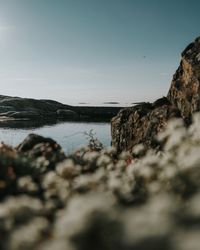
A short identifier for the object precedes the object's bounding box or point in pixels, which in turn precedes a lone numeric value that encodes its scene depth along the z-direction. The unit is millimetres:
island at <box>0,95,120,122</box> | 36550
